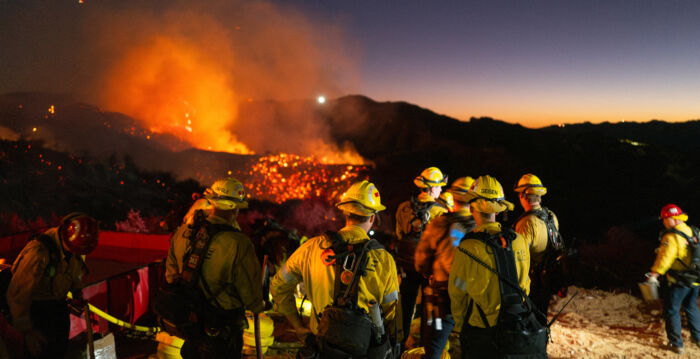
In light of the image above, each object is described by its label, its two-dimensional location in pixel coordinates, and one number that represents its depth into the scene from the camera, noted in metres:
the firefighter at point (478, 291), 2.87
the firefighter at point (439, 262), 3.93
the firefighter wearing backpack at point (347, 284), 2.30
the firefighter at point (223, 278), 3.05
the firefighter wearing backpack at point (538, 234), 4.68
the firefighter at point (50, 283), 3.28
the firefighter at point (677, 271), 5.15
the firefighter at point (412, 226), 5.21
